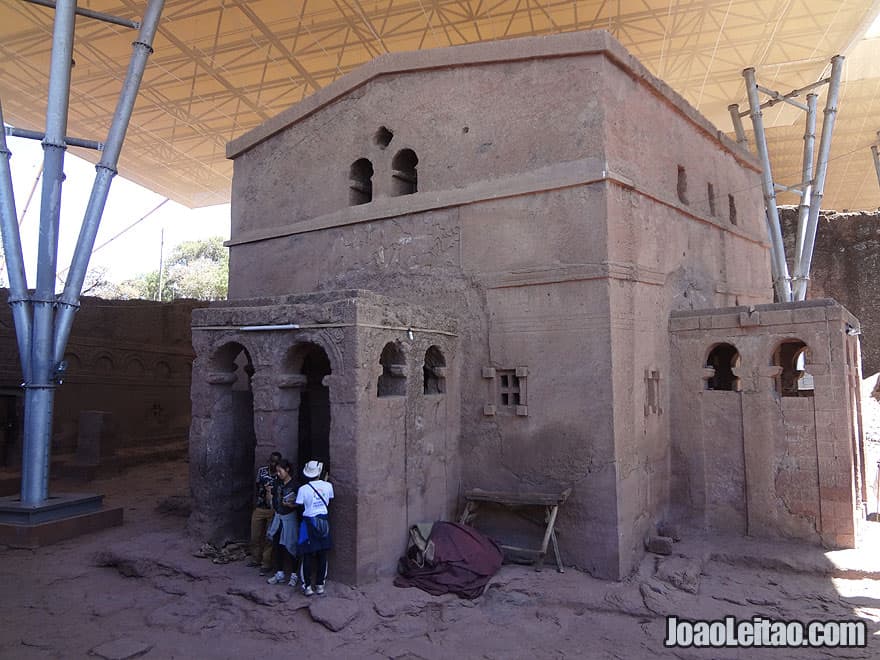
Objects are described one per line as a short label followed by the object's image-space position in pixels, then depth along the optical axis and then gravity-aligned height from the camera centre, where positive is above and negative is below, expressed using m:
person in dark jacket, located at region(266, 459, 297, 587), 6.71 -1.57
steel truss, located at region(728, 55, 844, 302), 15.38 +5.24
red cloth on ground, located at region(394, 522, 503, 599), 6.97 -2.23
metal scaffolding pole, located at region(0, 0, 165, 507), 8.67 +1.37
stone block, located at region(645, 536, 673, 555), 7.97 -2.22
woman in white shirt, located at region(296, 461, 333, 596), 6.49 -1.58
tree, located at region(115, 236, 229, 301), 36.41 +6.65
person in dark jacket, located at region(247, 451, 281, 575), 7.20 -1.72
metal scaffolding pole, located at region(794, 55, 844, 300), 15.50 +5.25
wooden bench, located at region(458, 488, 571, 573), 7.57 -1.61
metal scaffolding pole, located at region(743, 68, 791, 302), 14.07 +3.61
